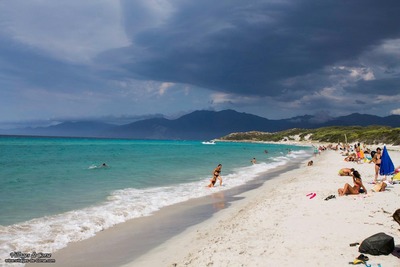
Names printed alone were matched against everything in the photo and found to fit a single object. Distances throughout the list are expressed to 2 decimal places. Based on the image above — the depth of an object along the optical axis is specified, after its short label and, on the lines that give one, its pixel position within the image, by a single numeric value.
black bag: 6.39
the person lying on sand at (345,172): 20.77
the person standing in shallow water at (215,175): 20.43
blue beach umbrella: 17.42
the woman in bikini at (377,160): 17.81
